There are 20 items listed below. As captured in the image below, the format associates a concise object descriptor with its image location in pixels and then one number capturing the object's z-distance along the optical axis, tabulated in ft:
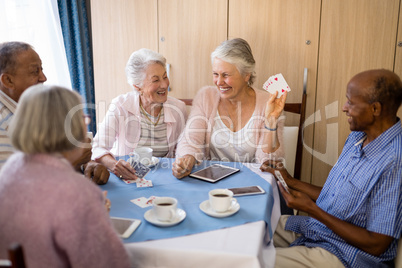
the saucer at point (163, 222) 3.85
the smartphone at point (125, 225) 3.70
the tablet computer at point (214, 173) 5.44
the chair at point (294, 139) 7.84
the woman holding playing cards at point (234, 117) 6.89
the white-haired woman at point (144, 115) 7.35
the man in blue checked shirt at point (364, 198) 4.17
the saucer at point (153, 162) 6.08
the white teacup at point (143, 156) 6.02
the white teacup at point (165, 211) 3.82
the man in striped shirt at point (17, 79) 5.30
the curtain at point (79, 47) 10.48
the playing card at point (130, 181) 5.31
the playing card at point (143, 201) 4.45
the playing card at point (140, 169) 5.61
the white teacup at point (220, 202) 4.09
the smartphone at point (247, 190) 4.82
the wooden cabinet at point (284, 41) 8.35
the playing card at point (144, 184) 5.14
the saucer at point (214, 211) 4.09
